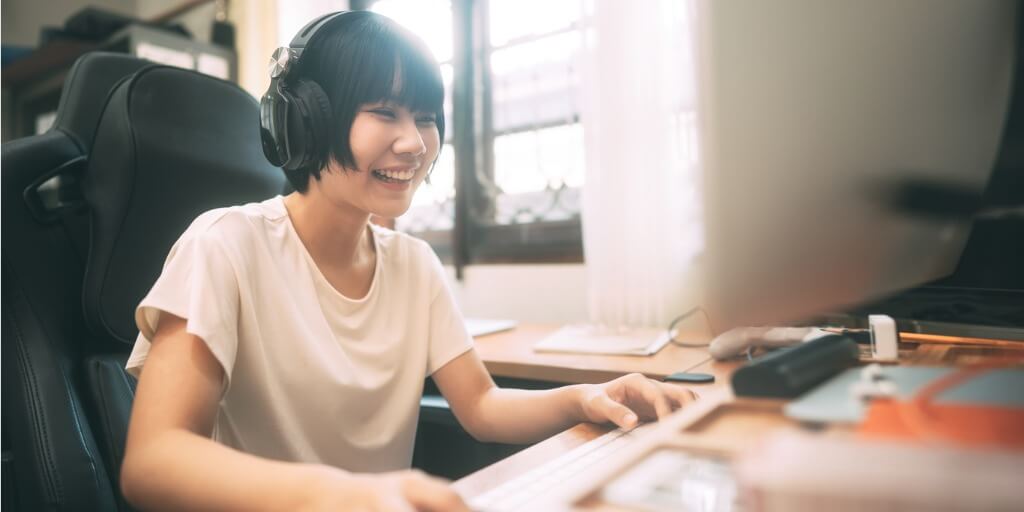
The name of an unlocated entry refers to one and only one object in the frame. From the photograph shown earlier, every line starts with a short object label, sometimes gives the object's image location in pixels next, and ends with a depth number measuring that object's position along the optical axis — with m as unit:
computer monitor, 0.25
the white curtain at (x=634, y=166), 1.41
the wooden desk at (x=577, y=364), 0.97
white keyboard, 0.34
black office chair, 0.73
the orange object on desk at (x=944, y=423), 0.21
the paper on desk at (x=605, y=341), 1.13
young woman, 0.62
